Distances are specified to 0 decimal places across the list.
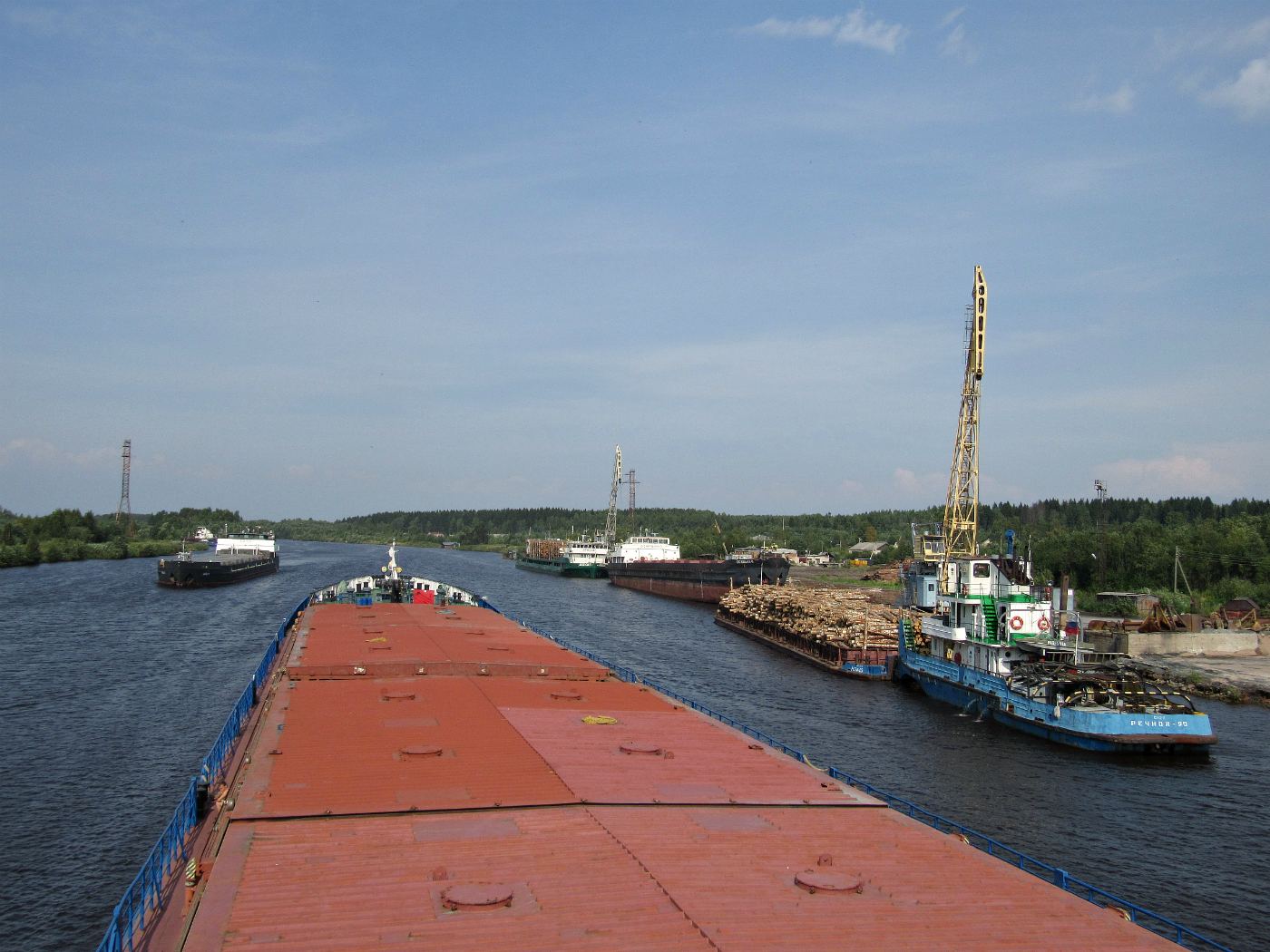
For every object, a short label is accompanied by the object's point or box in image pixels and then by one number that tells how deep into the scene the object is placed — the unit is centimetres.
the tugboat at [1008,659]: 3916
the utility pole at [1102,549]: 8302
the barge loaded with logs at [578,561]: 16638
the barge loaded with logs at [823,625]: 6153
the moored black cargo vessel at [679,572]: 11369
